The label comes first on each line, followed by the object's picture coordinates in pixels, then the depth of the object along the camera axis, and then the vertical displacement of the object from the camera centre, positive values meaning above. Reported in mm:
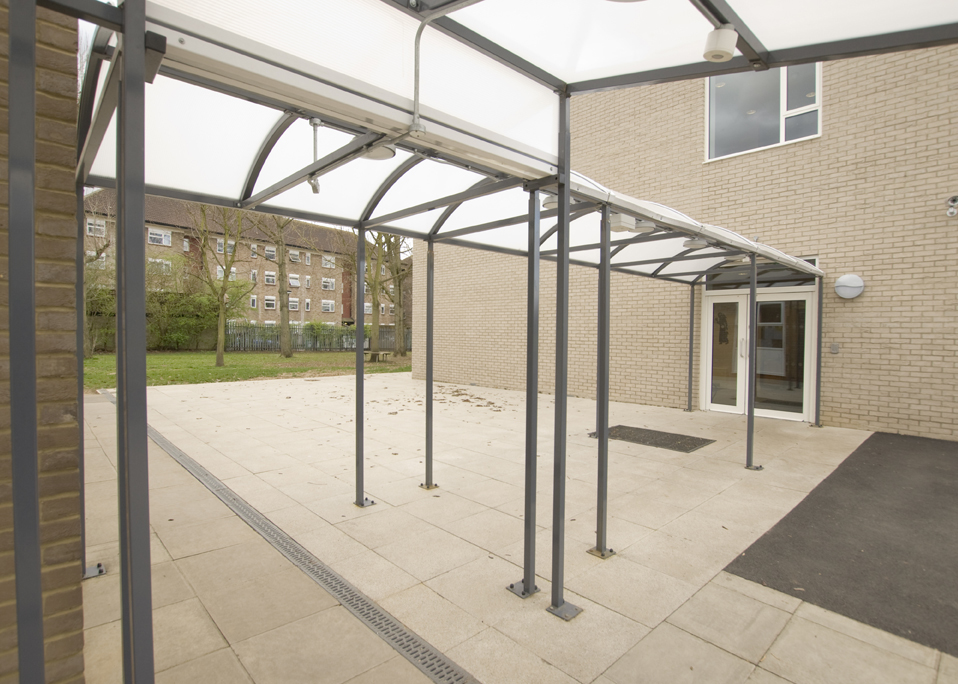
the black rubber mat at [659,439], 7059 -1585
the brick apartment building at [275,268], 33625 +4715
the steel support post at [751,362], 5949 -361
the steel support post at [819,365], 8523 -544
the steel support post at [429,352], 4965 -225
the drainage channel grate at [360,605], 2430 -1621
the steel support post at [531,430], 3059 -613
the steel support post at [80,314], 3008 +87
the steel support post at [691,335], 9930 -67
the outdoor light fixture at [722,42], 2205 +1283
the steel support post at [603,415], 3662 -610
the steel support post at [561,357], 2992 -161
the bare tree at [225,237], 17531 +3249
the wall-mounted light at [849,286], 8141 +768
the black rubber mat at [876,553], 3023 -1646
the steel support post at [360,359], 4535 -270
